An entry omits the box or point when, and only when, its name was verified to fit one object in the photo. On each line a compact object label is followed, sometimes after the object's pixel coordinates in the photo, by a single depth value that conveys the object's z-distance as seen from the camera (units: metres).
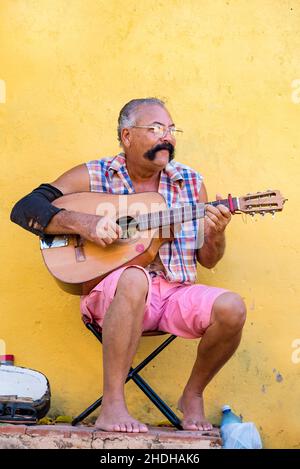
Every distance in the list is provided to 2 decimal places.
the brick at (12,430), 3.92
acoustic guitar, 4.11
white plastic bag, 4.27
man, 3.89
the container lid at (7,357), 4.75
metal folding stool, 4.24
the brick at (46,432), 3.90
